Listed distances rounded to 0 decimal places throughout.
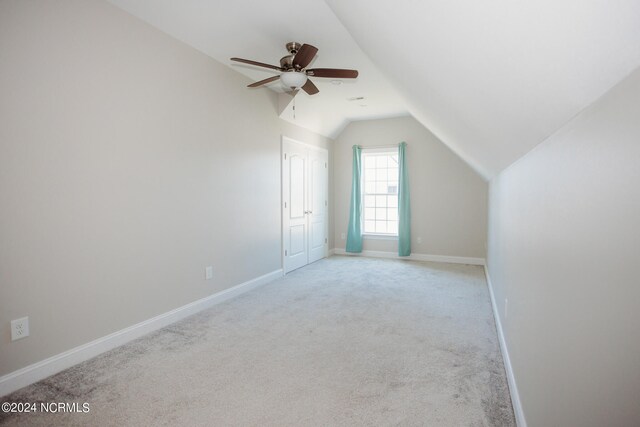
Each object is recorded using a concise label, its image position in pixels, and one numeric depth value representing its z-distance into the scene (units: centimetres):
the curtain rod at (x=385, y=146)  640
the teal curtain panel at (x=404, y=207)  626
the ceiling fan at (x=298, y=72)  275
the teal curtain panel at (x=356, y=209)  662
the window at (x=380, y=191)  664
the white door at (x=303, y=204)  519
